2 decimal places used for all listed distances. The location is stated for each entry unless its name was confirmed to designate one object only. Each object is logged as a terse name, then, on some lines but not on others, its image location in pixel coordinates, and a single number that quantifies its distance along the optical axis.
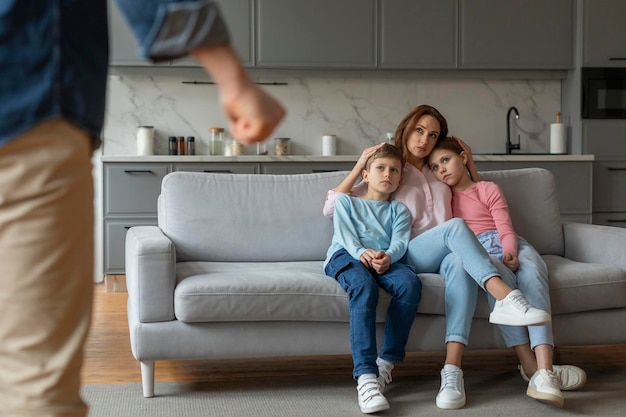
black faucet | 5.84
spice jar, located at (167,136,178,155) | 5.55
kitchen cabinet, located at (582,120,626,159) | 5.63
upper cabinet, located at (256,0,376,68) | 5.47
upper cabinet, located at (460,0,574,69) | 5.61
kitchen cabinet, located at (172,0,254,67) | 5.44
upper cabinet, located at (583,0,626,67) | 5.59
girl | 2.79
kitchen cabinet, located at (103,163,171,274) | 5.23
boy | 2.71
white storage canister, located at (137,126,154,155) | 5.53
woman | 2.74
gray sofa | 2.77
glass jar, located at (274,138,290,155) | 5.66
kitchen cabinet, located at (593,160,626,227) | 5.62
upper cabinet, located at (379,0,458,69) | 5.55
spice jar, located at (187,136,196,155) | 5.54
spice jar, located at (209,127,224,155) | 5.64
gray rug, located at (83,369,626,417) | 2.70
